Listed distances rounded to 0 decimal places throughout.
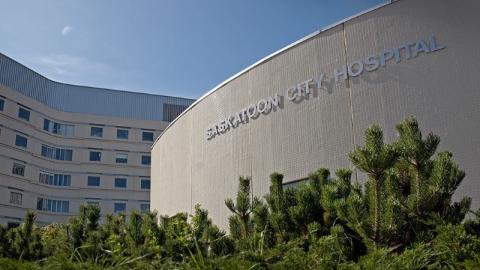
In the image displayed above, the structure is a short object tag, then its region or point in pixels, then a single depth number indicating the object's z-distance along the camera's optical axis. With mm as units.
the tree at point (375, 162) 6461
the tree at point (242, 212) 9977
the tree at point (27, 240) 16141
